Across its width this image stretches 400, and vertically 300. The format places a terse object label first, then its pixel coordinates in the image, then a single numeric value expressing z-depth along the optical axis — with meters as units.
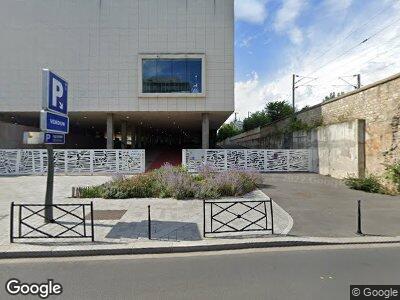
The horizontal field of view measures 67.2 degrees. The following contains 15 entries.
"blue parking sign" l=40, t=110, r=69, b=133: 6.92
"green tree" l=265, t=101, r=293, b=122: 45.52
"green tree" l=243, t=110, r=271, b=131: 53.23
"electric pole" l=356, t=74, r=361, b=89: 35.25
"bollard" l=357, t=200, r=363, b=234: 6.80
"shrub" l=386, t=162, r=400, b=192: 11.92
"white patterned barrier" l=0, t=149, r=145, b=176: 19.00
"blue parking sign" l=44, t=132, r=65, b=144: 7.03
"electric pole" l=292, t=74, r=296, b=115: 36.55
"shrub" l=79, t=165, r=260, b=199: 11.01
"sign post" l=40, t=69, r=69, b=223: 7.00
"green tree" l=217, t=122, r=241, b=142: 77.81
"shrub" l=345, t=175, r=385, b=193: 12.57
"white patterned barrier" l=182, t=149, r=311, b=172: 19.58
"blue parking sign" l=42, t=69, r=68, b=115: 7.01
